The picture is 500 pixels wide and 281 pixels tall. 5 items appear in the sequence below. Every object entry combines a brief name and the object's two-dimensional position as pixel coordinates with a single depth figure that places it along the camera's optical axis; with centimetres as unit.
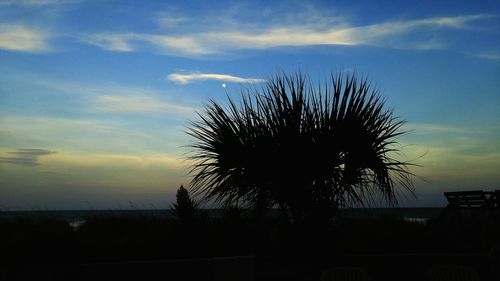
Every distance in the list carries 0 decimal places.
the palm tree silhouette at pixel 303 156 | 871
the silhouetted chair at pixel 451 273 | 522
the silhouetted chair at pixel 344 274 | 530
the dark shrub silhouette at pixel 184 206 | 1116
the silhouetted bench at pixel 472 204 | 1105
